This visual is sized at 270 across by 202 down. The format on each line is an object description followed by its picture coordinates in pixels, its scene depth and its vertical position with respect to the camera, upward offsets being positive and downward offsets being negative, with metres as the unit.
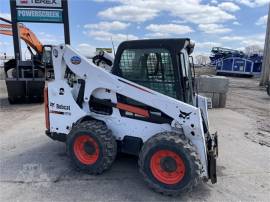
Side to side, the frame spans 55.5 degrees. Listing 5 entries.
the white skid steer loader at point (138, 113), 3.35 -0.84
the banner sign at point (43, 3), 10.12 +1.99
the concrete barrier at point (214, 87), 9.34 -1.09
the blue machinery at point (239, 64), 27.42 -0.66
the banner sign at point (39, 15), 10.25 +1.53
